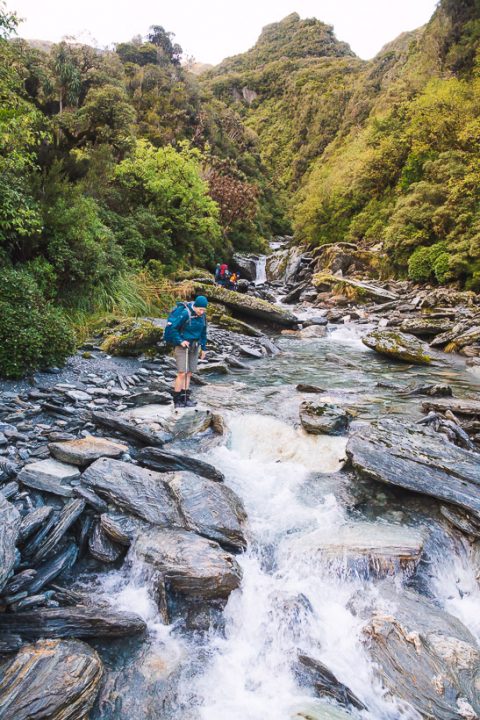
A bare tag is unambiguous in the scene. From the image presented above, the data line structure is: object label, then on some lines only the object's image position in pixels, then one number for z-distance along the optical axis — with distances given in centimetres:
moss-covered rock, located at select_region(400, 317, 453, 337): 1697
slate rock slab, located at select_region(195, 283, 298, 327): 1856
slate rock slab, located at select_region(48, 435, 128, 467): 562
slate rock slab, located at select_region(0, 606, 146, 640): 364
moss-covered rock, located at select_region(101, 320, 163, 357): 1119
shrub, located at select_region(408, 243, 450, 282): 2259
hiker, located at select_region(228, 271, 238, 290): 2566
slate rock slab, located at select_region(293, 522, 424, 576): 478
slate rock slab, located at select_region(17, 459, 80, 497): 500
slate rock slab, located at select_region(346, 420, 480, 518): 566
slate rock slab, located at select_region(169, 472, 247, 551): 505
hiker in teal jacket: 844
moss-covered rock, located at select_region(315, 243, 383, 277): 3072
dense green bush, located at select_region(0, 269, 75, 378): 765
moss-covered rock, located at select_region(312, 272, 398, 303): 2431
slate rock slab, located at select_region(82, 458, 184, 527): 506
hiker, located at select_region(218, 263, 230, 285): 2423
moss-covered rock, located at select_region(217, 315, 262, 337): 1689
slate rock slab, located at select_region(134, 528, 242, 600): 433
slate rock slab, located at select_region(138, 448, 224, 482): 623
